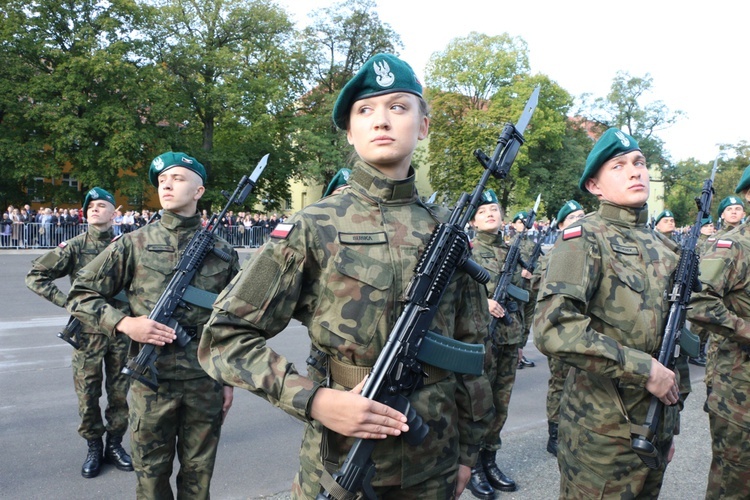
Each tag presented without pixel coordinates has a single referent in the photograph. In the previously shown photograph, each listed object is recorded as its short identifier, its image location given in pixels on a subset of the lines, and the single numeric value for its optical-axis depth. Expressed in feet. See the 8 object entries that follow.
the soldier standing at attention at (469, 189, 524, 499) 13.78
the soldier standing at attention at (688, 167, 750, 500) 10.65
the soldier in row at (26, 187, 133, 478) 14.83
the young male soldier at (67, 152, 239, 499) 11.01
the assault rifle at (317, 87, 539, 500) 5.78
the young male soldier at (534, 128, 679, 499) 8.21
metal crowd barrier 64.75
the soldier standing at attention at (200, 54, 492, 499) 5.90
